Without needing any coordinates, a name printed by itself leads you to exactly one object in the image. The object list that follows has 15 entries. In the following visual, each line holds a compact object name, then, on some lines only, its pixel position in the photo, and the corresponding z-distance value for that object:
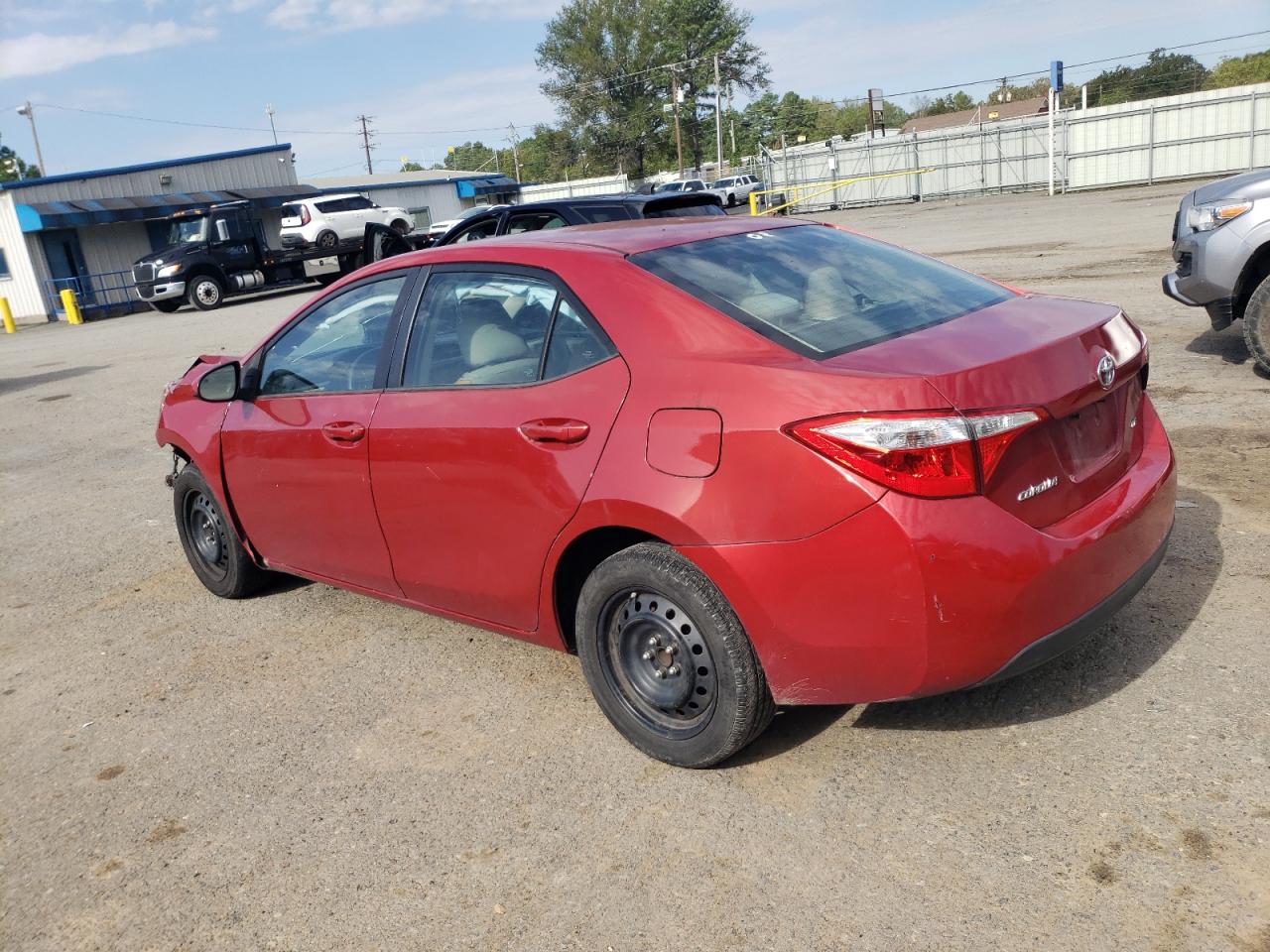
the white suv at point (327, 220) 28.86
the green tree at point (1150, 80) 73.62
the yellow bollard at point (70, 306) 30.06
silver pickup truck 6.90
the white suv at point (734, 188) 45.47
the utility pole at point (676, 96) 70.39
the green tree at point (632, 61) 82.50
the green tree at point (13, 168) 103.88
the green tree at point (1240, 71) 73.94
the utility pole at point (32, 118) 71.81
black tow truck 26.62
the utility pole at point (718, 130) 59.84
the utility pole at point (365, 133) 111.44
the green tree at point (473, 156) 152.12
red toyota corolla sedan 2.75
